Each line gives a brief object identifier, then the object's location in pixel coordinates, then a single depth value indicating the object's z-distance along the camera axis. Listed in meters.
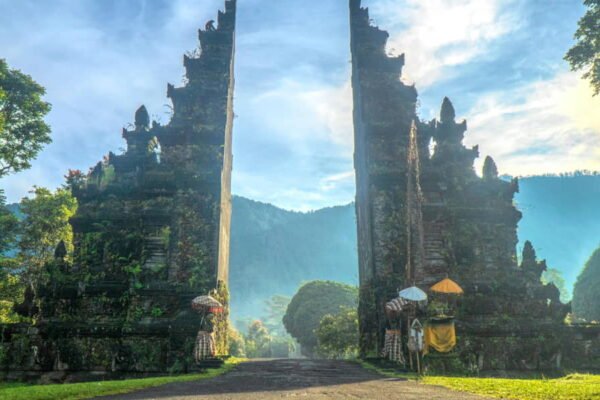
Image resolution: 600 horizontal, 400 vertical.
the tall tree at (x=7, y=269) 27.28
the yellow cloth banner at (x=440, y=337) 16.52
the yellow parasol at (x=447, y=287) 18.62
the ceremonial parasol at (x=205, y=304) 19.88
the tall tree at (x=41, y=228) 31.06
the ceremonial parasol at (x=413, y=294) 15.92
